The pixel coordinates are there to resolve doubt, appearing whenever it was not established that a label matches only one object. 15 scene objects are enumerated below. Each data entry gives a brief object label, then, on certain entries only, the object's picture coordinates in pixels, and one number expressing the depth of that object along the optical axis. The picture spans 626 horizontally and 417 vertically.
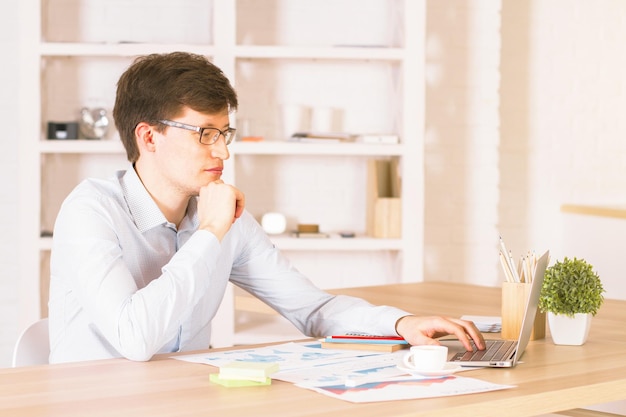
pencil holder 3.72
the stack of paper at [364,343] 3.55
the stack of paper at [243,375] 3.15
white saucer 3.26
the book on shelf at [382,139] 6.46
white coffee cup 3.27
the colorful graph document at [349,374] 3.11
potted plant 3.65
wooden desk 2.99
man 3.49
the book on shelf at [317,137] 6.43
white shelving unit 6.22
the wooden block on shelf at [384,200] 6.50
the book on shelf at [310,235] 6.47
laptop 3.36
